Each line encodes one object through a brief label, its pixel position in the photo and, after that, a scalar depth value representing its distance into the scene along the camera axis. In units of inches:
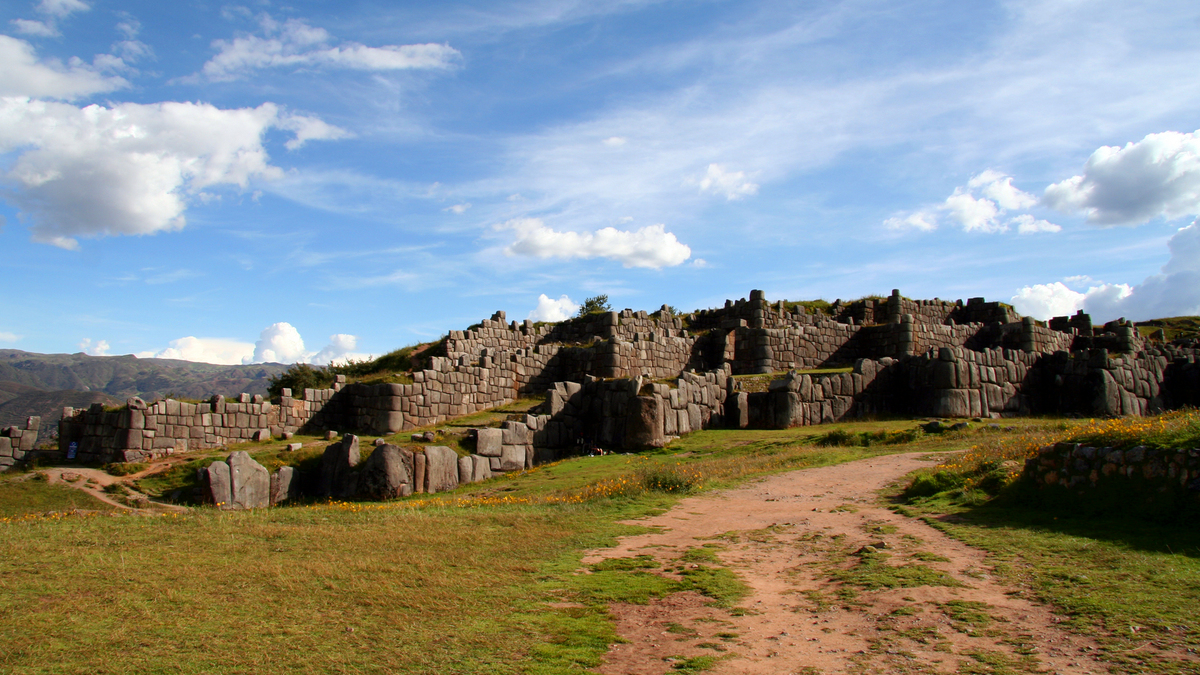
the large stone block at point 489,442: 843.0
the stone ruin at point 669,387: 866.1
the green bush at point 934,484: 518.4
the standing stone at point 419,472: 750.5
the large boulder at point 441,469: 763.4
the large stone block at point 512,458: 866.8
